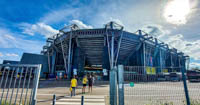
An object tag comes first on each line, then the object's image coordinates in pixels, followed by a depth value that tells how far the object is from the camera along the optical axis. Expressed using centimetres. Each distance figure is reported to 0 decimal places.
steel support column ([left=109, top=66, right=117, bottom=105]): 430
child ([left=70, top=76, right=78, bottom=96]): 815
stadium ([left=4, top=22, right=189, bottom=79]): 2489
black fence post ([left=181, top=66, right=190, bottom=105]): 369
